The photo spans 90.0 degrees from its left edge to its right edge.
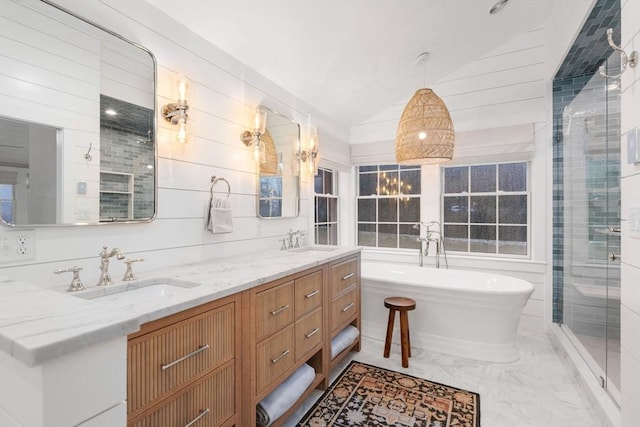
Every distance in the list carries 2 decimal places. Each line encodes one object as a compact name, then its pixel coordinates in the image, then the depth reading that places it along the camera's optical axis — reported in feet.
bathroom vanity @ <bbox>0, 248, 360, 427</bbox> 2.05
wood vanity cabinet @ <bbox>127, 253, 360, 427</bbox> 3.60
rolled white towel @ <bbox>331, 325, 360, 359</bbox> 7.94
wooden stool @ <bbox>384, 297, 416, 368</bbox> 8.62
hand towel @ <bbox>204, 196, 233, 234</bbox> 6.73
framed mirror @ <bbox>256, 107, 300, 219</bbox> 8.59
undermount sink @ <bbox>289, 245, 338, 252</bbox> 9.58
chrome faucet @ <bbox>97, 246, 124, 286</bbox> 4.63
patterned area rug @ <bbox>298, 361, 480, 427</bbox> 6.38
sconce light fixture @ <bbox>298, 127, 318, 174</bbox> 10.25
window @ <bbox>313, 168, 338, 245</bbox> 13.06
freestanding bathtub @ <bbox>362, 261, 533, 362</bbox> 8.80
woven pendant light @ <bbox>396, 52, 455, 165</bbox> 8.64
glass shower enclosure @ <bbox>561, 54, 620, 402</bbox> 7.46
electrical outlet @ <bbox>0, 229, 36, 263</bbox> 3.96
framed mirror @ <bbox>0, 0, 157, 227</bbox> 4.02
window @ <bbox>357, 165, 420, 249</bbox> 13.98
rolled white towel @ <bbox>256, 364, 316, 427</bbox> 5.40
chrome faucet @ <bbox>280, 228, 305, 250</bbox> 9.50
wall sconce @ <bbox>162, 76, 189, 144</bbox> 5.94
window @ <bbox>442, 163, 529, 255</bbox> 12.09
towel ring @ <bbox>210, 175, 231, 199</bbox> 7.03
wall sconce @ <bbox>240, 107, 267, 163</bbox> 7.97
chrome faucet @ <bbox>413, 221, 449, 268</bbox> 12.84
